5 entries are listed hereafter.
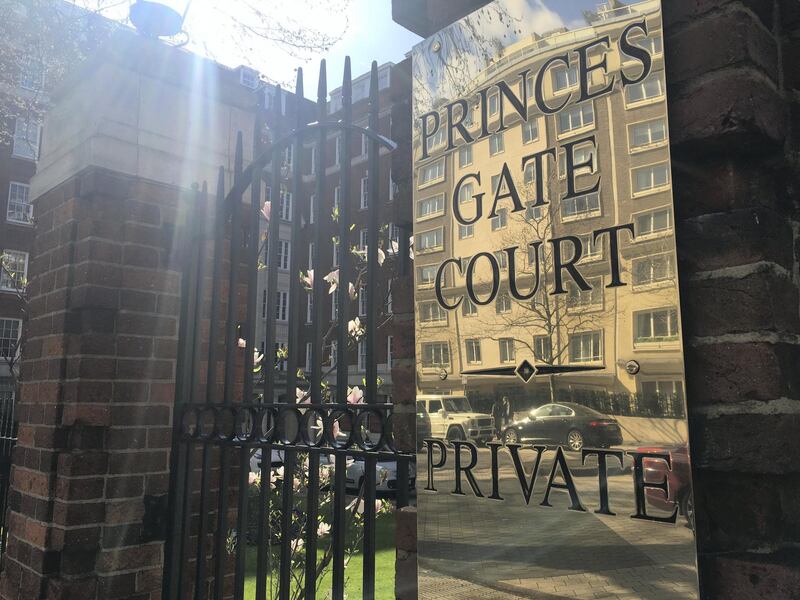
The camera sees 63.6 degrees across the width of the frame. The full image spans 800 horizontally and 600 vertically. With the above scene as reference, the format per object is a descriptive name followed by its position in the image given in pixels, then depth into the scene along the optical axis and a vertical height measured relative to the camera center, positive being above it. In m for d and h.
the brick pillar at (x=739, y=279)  1.01 +0.21
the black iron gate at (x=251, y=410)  1.87 -0.03
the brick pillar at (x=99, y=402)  2.45 -0.01
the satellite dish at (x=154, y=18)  2.78 +1.64
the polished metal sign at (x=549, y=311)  1.08 +0.17
